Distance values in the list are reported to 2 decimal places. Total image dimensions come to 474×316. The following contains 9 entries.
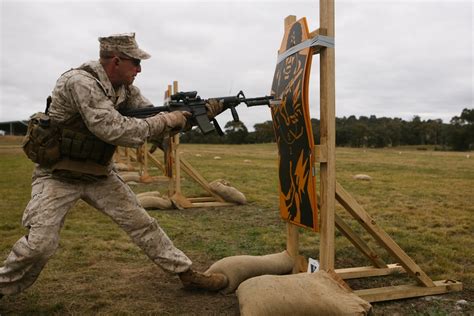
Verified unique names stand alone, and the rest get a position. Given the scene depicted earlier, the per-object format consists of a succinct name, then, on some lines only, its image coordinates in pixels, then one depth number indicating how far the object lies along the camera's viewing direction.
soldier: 3.46
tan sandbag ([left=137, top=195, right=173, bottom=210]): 9.50
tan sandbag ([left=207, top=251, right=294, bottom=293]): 4.39
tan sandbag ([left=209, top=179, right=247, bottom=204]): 10.18
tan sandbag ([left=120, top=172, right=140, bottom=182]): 15.01
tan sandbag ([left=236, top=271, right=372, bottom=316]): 3.32
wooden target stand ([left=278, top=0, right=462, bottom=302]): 3.73
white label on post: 4.18
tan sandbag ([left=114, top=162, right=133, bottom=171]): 19.06
